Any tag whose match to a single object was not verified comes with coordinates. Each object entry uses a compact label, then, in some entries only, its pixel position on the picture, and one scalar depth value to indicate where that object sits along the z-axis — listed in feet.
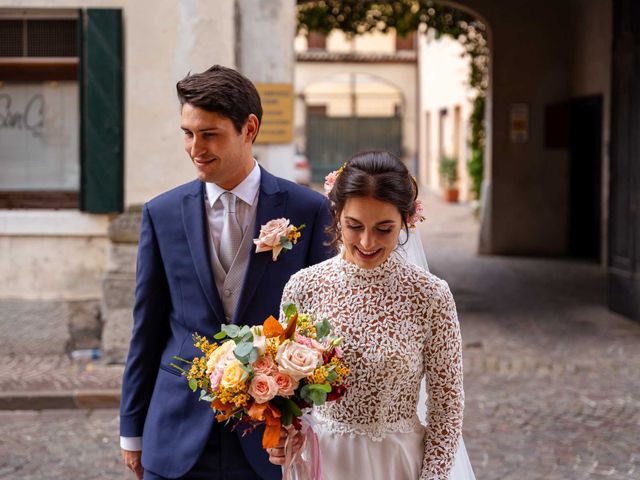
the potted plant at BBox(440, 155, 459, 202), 94.07
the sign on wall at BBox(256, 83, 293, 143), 30.78
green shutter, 29.58
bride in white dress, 9.01
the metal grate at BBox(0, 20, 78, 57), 30.66
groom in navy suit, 9.87
